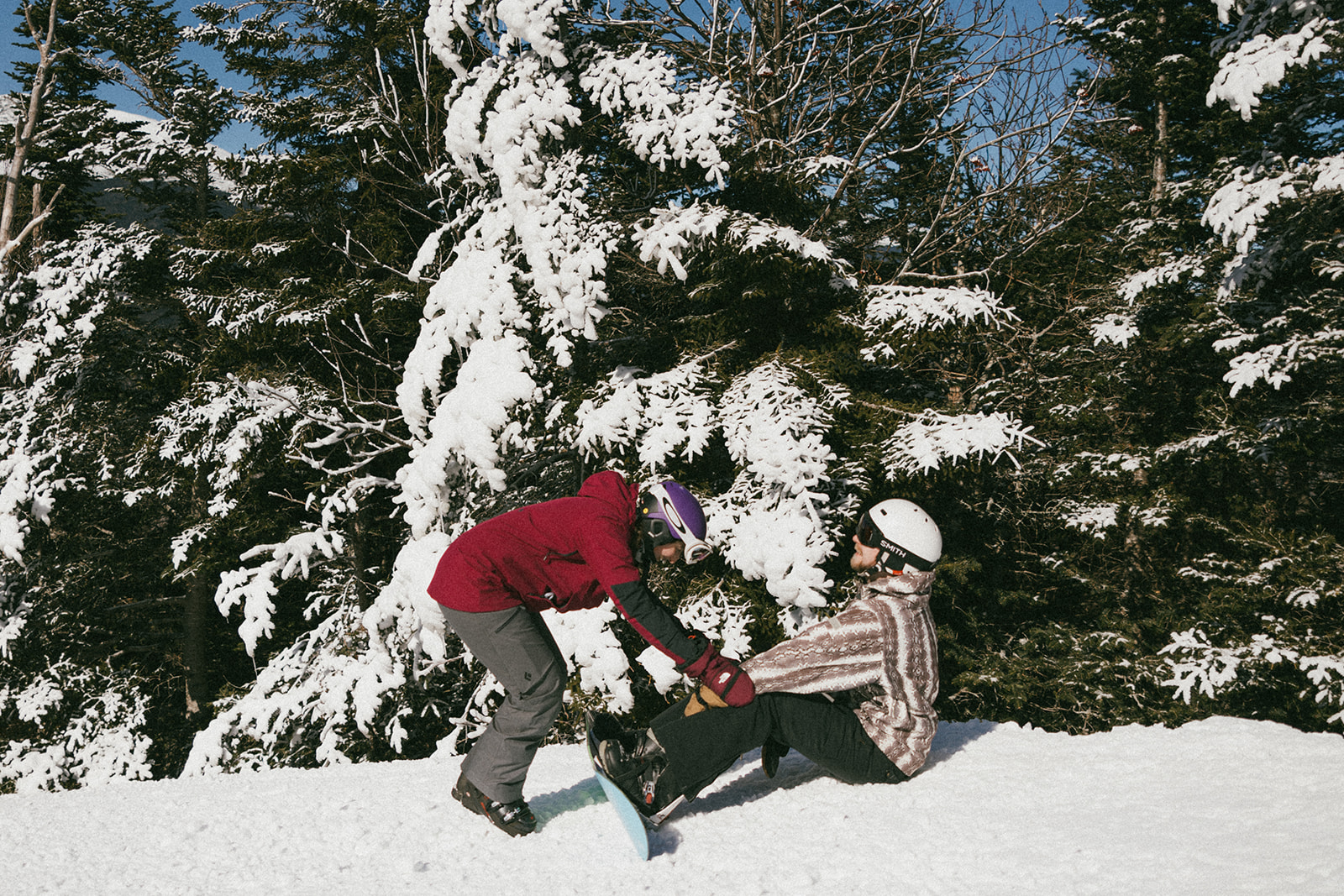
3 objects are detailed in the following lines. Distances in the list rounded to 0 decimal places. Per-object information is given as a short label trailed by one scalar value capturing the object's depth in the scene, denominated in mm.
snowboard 2777
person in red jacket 3090
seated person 3189
